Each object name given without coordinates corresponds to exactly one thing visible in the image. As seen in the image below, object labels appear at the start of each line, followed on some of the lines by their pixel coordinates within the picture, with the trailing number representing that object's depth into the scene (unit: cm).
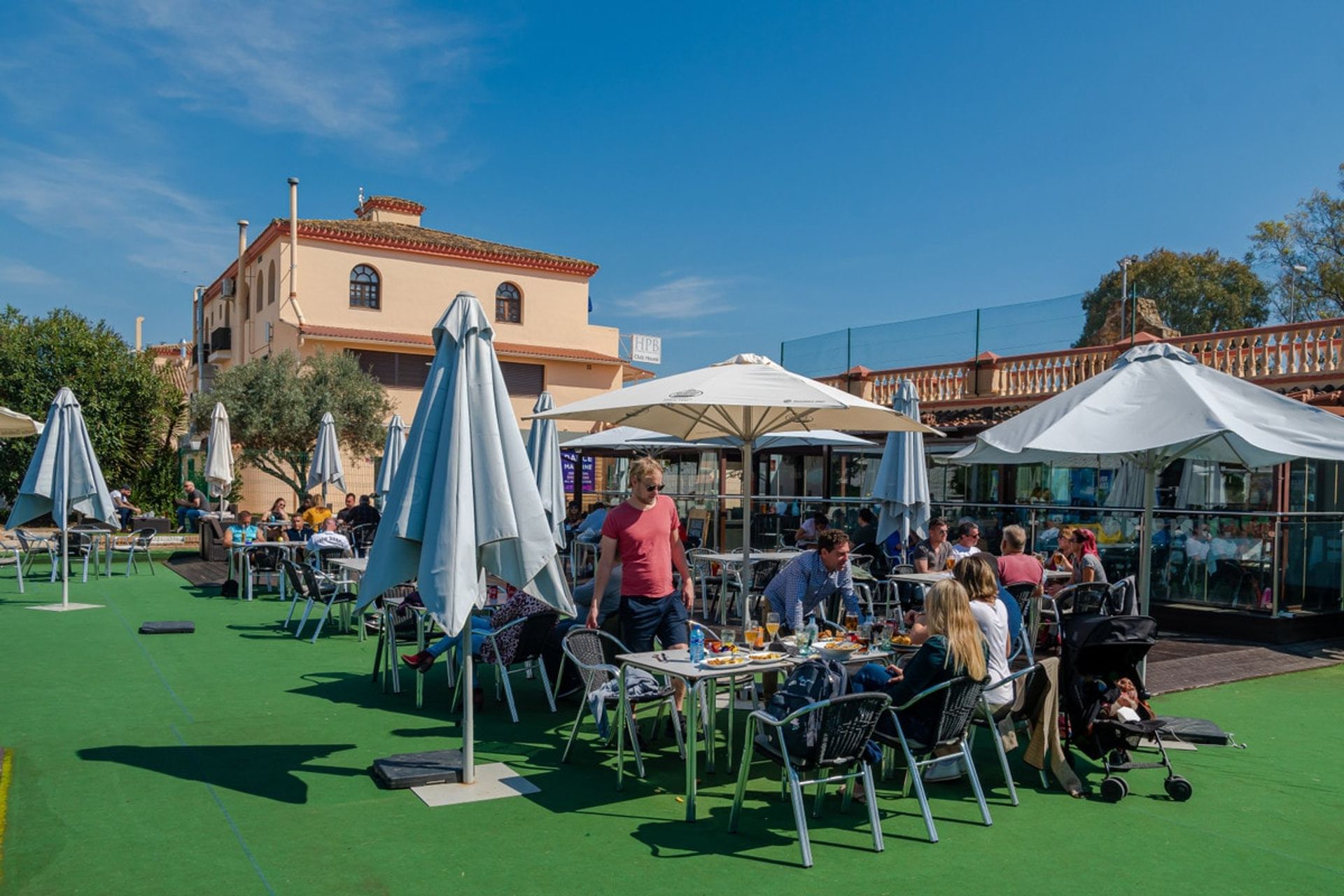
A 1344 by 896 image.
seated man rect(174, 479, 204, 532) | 2322
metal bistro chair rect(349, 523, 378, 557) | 1616
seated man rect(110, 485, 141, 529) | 2162
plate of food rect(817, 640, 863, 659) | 605
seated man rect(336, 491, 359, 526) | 1772
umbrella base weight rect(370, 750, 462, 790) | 580
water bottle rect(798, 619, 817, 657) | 598
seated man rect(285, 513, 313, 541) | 1644
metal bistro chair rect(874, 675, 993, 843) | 514
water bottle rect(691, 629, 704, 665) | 575
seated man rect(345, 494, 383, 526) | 1689
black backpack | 498
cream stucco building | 3247
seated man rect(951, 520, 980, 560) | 1019
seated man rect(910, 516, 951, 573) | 1114
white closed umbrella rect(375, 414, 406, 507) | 1728
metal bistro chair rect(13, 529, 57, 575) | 1555
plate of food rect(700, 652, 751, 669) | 562
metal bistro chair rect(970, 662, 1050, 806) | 564
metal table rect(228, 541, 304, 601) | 1423
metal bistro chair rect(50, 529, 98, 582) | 1539
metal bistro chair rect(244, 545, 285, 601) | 1486
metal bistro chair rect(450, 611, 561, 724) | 761
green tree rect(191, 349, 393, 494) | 2667
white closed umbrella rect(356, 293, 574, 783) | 566
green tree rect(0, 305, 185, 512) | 2723
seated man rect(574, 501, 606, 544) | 1455
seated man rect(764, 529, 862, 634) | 735
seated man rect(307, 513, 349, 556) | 1327
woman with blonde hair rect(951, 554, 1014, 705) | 582
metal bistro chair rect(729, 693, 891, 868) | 482
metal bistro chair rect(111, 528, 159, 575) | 1670
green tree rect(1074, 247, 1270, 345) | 4200
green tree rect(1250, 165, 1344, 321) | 3841
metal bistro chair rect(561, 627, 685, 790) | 598
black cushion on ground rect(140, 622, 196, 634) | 1084
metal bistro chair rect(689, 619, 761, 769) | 620
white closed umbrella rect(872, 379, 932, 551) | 1313
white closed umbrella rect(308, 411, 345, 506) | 1966
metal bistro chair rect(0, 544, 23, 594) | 1433
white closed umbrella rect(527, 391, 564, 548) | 1287
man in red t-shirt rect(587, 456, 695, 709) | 672
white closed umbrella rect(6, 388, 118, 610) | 1243
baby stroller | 605
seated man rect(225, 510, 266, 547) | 1491
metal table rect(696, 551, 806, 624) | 1188
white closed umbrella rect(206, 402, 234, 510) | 2009
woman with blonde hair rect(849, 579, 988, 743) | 523
